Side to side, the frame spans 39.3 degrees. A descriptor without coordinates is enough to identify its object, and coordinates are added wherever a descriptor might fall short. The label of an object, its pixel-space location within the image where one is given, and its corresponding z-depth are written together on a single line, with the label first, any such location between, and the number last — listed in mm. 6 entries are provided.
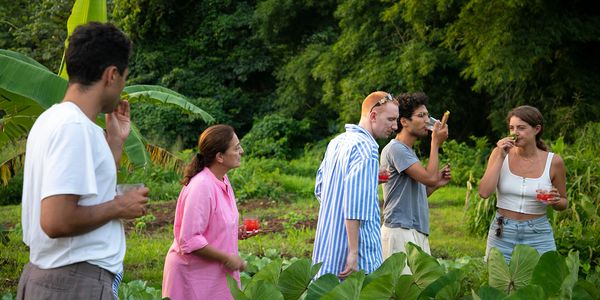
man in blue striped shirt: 4832
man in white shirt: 2852
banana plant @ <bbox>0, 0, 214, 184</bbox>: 6898
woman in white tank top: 5844
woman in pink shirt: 4668
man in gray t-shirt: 5609
